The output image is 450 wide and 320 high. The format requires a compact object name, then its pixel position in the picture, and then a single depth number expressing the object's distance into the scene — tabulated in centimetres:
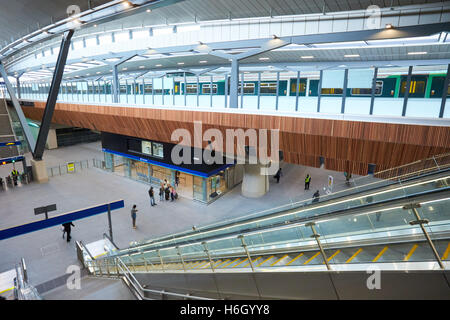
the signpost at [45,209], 1042
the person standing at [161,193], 1675
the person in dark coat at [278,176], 2034
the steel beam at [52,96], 1523
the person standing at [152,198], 1583
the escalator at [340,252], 247
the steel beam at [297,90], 1249
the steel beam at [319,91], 1153
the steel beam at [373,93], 1038
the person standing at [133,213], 1306
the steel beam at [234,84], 1230
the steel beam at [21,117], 2089
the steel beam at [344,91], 1083
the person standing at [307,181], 1795
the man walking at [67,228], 1177
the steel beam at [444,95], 899
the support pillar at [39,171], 1948
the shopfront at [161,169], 1652
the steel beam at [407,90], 982
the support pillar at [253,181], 1694
